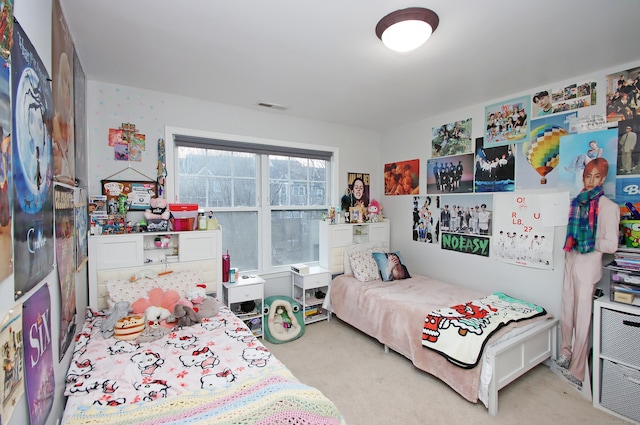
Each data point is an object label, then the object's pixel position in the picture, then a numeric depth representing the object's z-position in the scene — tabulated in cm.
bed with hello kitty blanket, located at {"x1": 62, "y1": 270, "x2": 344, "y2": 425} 128
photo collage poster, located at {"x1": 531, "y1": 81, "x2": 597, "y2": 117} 240
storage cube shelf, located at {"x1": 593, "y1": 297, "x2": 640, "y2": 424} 197
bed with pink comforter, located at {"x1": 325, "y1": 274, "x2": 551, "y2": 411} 224
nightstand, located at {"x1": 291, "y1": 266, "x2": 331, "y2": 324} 347
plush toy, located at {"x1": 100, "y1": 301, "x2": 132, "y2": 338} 200
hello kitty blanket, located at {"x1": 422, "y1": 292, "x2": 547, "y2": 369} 212
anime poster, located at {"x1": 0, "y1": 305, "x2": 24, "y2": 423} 75
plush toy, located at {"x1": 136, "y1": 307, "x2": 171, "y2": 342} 198
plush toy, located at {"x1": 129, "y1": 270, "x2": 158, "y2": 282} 245
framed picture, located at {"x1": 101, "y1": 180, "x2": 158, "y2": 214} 259
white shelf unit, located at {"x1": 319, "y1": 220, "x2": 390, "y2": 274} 367
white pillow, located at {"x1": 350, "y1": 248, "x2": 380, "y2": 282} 348
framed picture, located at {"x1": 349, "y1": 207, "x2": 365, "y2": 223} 392
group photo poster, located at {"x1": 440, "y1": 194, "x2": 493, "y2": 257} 312
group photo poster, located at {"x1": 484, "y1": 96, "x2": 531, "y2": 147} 278
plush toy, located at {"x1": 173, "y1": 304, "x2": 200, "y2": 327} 220
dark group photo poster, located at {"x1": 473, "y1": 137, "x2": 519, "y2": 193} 290
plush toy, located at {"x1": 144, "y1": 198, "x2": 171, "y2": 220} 266
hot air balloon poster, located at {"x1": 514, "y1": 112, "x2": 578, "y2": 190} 257
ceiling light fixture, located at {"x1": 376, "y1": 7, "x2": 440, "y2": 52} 158
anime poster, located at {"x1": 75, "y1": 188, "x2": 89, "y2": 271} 187
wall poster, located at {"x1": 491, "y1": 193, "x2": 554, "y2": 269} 266
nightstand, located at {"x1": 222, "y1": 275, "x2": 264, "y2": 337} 291
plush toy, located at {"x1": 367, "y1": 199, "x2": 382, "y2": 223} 403
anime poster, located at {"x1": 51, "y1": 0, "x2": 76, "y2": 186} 137
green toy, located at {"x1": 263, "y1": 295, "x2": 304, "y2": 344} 309
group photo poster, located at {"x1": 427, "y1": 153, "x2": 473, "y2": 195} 325
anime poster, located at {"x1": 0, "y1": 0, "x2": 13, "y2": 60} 75
